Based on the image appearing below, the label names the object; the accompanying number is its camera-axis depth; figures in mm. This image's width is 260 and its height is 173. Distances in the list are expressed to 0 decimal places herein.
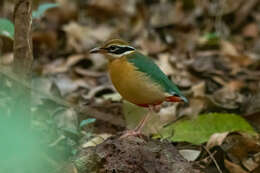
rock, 7566
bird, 8922
